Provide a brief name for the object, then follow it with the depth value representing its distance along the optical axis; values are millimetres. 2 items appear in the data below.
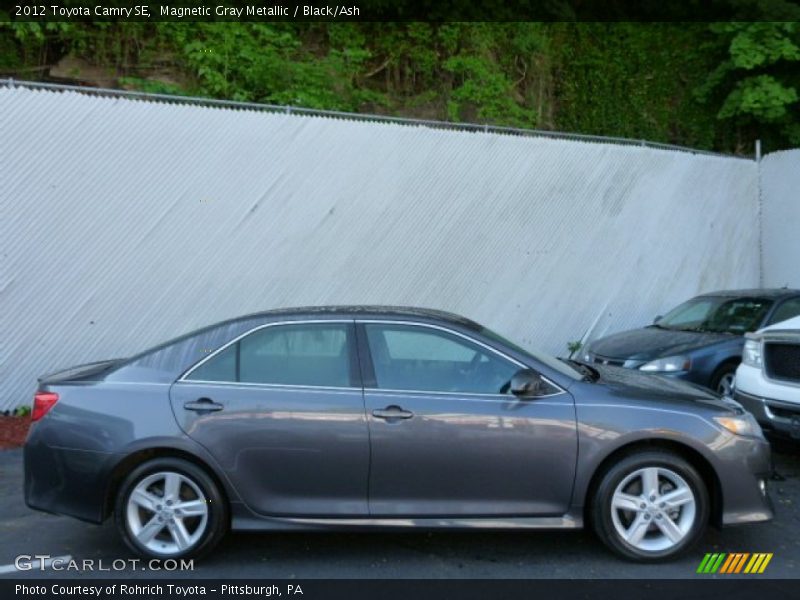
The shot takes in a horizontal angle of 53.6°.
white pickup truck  6082
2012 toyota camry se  4535
